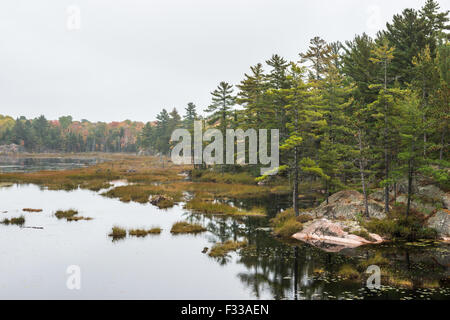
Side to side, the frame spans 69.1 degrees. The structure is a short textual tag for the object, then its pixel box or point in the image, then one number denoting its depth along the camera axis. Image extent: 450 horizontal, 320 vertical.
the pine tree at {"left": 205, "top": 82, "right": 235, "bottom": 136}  64.12
